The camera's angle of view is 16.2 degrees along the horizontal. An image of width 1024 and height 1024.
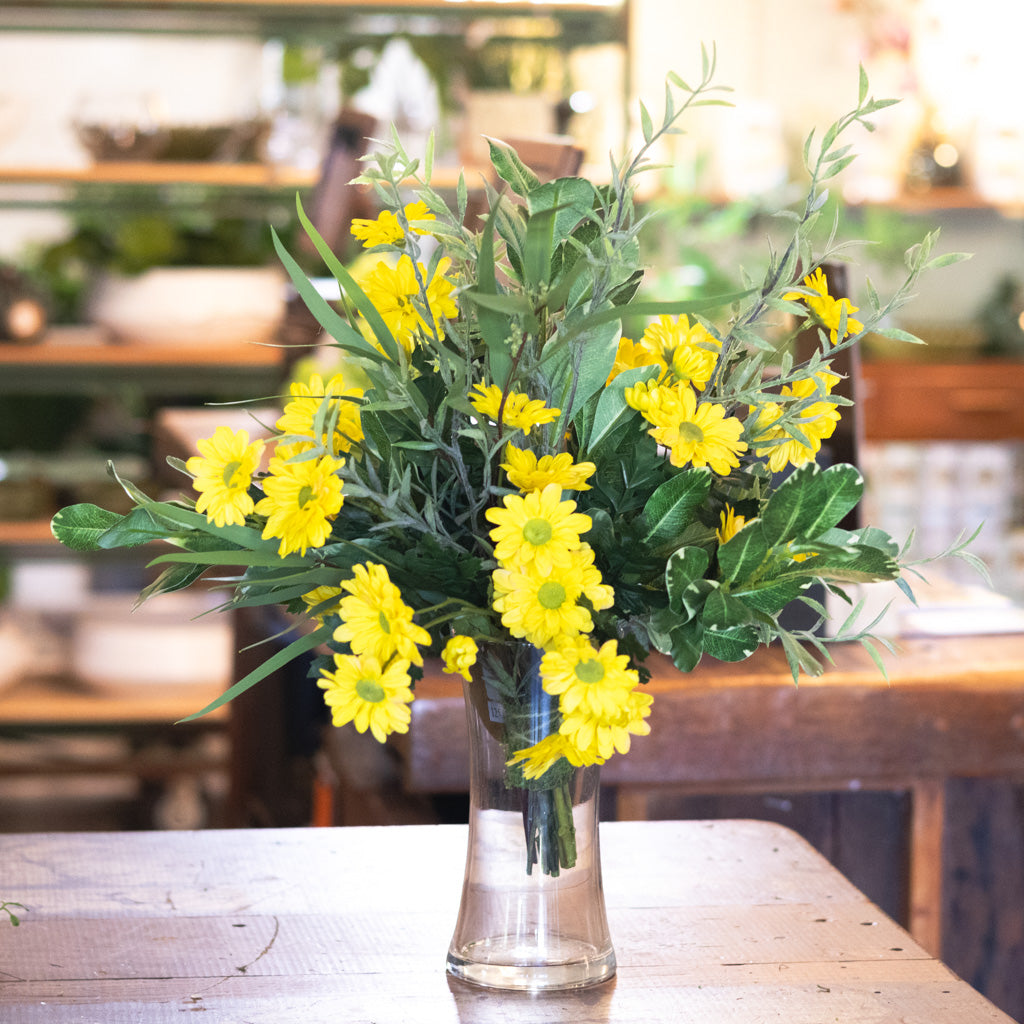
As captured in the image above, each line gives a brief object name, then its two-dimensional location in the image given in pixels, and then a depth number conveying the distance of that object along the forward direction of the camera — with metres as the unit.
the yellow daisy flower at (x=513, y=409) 2.23
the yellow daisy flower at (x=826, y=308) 2.32
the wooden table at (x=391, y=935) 2.38
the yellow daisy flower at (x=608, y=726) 2.21
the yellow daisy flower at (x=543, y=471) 2.25
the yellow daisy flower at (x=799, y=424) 2.31
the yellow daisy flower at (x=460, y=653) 2.23
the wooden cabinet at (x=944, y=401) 7.58
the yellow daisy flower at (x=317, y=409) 2.30
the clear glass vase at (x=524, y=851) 2.31
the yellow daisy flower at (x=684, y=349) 2.30
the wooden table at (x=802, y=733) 3.03
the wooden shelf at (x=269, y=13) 7.04
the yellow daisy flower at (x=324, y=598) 2.31
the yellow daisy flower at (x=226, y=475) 2.25
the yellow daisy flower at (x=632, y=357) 2.34
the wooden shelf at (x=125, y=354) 6.81
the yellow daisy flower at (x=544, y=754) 2.24
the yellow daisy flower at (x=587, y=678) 2.20
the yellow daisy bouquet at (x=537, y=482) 2.21
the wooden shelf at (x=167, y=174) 6.87
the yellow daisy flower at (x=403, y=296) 2.31
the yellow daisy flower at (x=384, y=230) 2.32
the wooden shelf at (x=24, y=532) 6.91
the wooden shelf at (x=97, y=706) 6.81
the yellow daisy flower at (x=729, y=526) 2.29
